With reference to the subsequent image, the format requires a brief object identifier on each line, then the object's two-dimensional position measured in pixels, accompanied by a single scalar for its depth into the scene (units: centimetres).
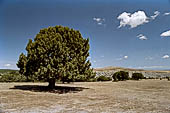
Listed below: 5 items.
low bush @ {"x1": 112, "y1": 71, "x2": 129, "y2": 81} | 3359
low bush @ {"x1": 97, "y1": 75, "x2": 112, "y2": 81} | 3441
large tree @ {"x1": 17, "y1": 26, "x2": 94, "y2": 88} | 1379
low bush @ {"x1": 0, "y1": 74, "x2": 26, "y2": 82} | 2891
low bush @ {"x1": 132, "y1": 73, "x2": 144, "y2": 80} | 3466
